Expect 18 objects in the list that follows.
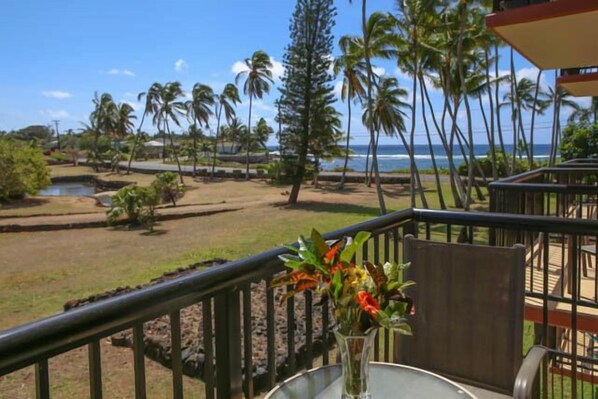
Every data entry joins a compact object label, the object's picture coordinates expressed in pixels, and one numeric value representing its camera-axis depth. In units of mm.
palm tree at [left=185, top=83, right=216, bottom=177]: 33469
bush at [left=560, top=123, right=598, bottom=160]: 14251
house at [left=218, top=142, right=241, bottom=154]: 63188
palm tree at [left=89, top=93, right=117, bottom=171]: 45012
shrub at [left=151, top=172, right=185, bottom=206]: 15359
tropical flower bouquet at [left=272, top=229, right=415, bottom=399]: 1008
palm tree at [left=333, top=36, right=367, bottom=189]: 17500
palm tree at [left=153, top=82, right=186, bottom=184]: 33375
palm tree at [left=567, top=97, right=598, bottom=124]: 25784
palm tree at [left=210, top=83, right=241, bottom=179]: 34406
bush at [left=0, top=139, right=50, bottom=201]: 22047
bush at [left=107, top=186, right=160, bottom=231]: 14070
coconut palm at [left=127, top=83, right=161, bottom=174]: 34956
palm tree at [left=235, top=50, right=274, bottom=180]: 27438
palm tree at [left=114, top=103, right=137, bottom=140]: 45812
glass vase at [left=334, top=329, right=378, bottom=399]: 1055
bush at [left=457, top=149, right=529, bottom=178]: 21488
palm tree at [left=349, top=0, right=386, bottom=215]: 12750
